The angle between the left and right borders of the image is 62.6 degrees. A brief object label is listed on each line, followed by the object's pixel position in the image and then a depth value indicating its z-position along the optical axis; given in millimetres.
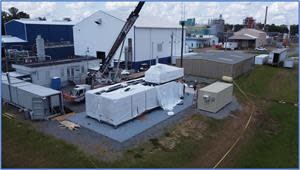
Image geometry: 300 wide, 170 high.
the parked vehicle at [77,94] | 17500
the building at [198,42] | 63997
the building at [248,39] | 61781
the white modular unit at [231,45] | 60316
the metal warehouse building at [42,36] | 37656
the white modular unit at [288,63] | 35031
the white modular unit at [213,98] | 16109
